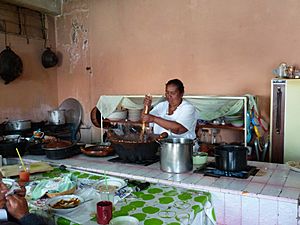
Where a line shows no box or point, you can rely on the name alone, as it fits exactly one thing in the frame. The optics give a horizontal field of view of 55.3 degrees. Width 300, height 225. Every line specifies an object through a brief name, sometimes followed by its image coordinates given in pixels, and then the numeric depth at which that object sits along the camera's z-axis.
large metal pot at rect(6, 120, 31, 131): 4.19
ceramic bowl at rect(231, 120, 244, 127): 3.29
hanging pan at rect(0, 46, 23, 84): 4.18
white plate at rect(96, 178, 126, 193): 1.80
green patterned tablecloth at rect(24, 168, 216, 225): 1.39
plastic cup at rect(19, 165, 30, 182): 1.92
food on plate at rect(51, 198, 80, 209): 1.49
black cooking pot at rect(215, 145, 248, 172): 1.87
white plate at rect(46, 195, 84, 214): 1.44
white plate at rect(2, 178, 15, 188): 1.85
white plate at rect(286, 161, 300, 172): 1.89
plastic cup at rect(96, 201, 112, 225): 1.33
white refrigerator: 2.93
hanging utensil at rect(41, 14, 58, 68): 4.91
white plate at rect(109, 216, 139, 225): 1.33
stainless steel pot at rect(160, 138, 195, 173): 1.88
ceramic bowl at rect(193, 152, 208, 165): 2.16
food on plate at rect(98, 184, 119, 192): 1.73
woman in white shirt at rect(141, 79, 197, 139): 2.50
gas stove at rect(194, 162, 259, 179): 1.84
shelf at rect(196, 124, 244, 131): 3.31
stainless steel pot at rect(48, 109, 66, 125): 4.62
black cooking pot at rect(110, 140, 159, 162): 2.16
